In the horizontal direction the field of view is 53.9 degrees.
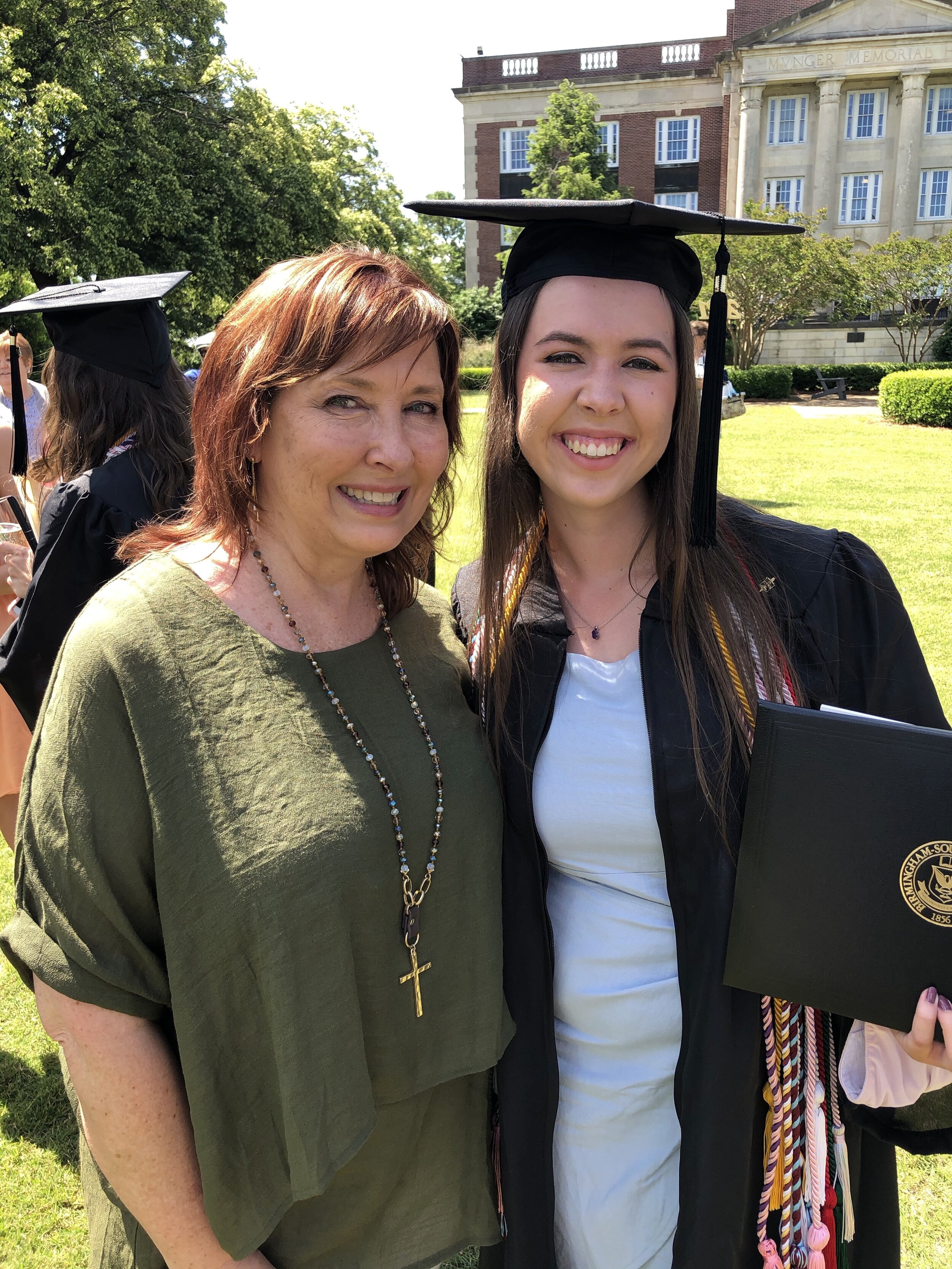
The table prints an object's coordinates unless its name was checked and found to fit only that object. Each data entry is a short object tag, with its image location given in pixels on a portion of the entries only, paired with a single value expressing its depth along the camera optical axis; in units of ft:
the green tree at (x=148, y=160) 53.06
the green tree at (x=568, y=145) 118.21
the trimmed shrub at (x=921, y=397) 59.52
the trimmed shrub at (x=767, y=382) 80.33
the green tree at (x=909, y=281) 87.51
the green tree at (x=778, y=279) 84.94
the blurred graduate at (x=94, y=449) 9.17
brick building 112.27
